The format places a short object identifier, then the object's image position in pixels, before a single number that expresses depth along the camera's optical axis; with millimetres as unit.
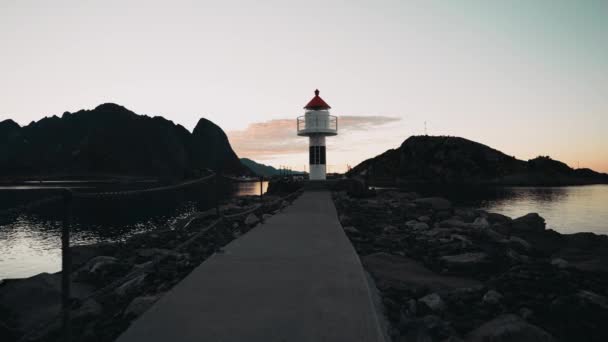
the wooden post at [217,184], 9125
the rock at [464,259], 7285
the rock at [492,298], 5324
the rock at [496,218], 18323
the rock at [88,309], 4930
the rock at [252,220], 11778
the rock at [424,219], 14664
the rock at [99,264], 8414
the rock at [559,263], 7676
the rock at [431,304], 5059
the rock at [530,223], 15669
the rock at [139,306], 4566
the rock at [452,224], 12980
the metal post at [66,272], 3611
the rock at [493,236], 10905
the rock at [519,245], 10380
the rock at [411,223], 12806
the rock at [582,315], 4590
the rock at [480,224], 12716
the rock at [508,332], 3887
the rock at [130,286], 5759
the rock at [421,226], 12419
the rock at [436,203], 21069
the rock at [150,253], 9367
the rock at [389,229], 11473
